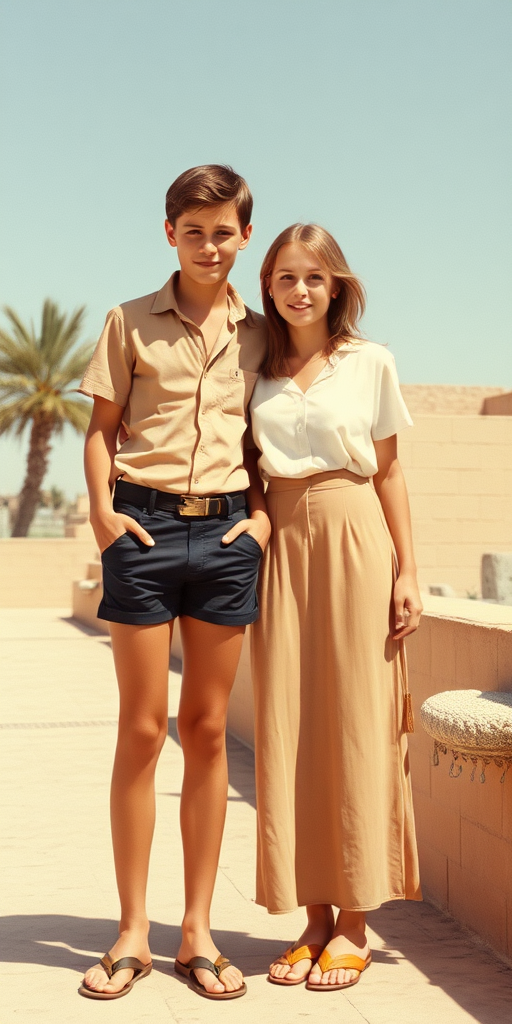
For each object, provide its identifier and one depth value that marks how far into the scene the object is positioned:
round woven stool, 2.64
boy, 2.76
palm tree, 24.23
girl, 2.84
